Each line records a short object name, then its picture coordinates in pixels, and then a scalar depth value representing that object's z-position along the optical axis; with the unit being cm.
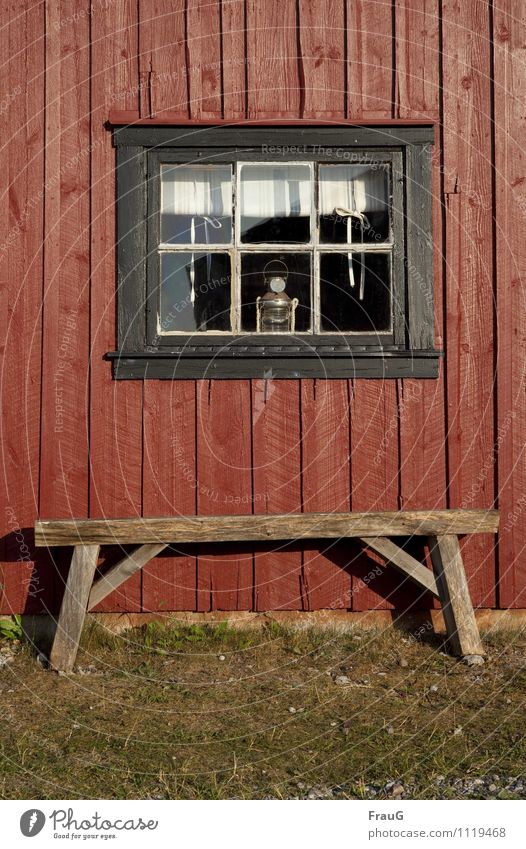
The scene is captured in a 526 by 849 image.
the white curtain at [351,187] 550
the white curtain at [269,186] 549
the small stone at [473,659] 495
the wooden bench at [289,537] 489
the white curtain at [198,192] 549
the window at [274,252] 541
